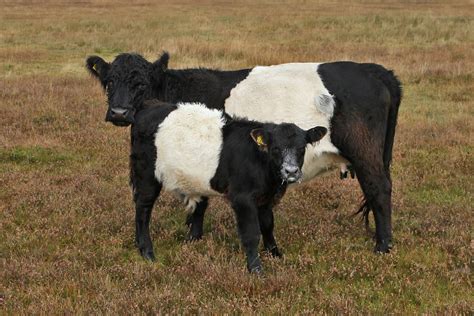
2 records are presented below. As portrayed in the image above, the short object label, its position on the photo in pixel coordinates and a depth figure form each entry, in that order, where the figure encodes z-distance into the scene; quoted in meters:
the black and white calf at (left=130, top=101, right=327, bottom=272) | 11.73
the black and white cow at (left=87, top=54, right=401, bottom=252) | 13.52
